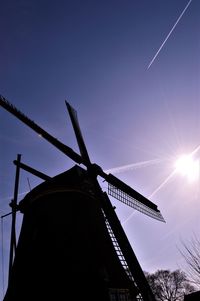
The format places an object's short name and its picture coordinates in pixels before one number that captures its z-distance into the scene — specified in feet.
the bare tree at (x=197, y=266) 43.57
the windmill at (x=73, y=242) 29.99
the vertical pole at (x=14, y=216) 39.60
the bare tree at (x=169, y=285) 137.39
